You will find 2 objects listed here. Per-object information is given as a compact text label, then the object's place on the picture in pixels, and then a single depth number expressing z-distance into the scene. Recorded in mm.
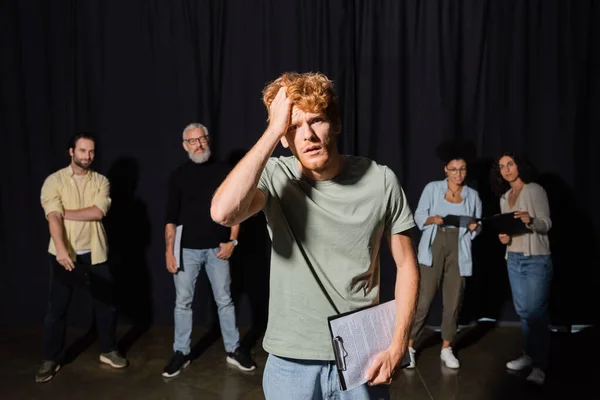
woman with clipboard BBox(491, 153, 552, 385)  3617
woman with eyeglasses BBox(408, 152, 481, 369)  3967
